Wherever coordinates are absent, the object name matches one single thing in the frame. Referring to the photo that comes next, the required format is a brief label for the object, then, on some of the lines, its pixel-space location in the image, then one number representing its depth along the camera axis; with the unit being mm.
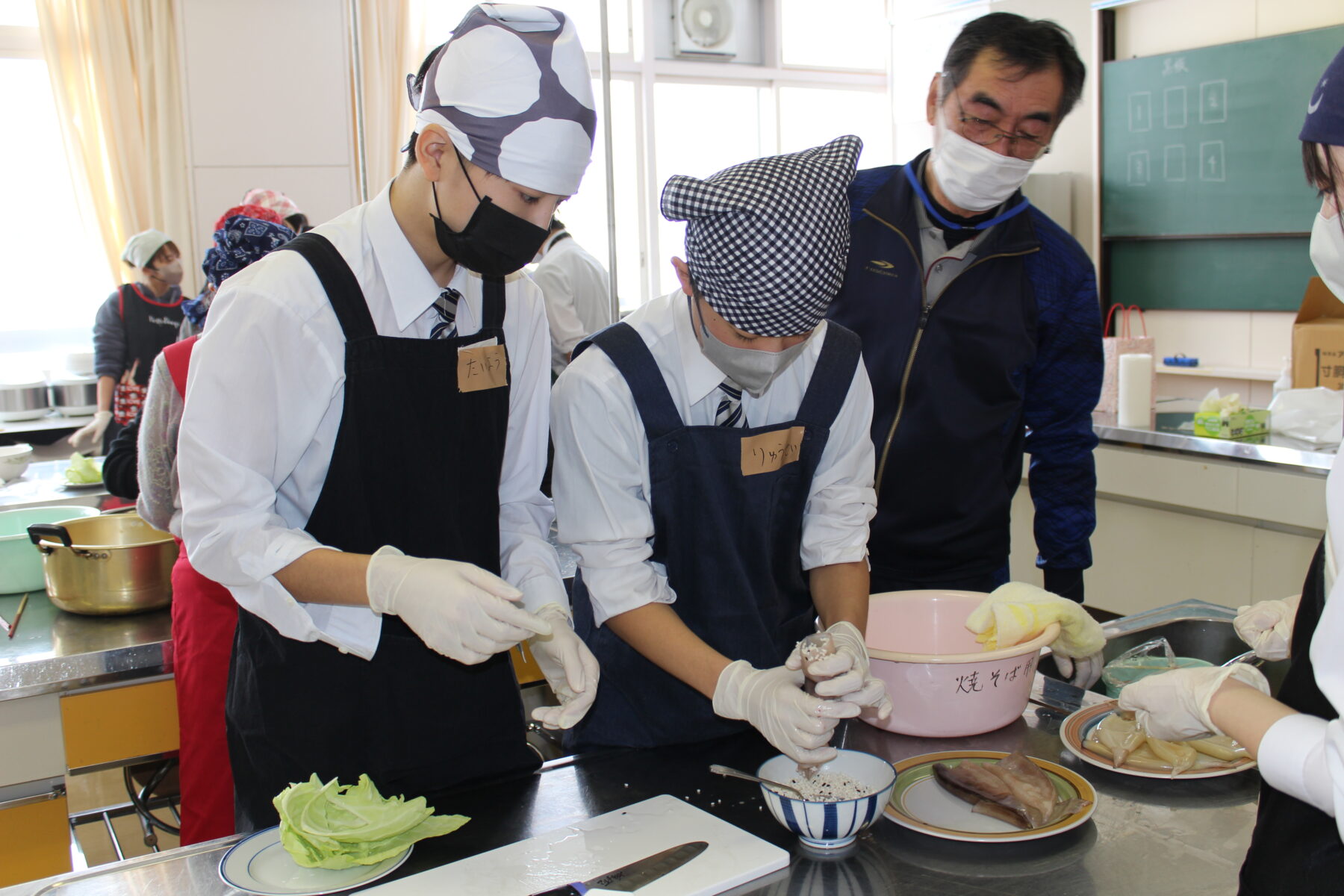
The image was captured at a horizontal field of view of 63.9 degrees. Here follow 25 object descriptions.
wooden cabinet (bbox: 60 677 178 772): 2164
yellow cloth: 1528
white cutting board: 1113
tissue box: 3709
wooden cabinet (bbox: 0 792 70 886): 2164
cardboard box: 3689
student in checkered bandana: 1396
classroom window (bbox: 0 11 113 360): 6105
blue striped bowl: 1155
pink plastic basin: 1422
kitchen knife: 1098
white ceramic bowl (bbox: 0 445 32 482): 3555
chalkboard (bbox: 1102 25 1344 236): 4883
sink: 2016
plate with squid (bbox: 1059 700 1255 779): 1325
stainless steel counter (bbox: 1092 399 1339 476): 3416
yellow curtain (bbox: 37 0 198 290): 5984
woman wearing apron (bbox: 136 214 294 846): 2131
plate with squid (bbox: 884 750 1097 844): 1195
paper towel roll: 3990
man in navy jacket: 2055
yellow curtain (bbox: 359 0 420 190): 6641
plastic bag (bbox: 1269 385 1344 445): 3512
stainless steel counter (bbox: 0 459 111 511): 3252
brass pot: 2277
